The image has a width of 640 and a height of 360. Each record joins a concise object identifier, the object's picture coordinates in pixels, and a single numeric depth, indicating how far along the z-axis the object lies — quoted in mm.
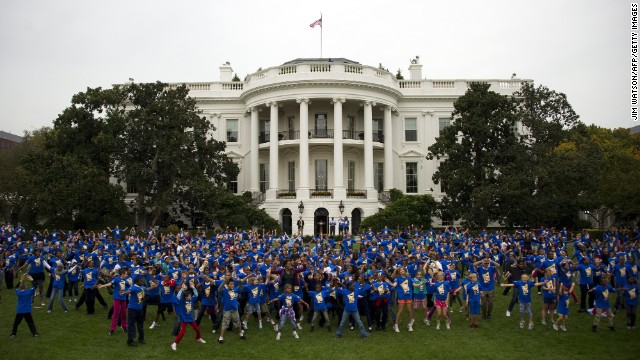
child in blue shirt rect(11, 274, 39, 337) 11875
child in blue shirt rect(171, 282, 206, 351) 11328
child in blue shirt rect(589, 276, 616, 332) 12367
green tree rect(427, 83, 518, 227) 34125
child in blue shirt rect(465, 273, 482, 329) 12848
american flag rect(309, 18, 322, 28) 40500
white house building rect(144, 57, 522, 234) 38875
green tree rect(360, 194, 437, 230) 35188
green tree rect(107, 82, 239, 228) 35312
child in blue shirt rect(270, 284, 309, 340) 12164
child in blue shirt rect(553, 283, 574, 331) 12453
